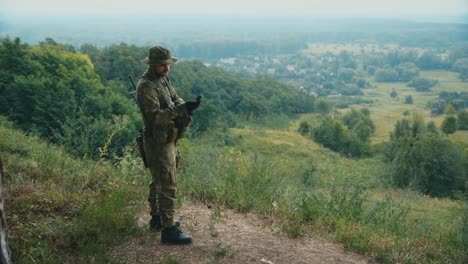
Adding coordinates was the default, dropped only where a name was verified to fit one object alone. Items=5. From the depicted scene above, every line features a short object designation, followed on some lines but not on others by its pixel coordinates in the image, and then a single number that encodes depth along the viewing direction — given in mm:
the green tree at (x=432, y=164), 32031
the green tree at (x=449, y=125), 60188
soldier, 4195
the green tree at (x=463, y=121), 62312
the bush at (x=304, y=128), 59694
